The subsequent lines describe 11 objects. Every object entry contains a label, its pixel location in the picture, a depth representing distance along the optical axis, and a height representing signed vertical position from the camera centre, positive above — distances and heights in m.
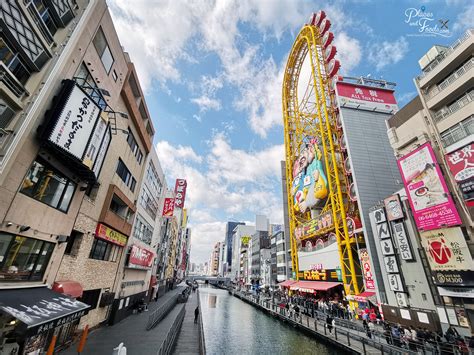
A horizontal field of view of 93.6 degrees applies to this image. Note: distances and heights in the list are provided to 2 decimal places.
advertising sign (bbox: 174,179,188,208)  45.84 +16.35
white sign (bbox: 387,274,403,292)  22.53 +0.25
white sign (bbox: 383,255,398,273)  23.31 +2.01
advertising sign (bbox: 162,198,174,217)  38.92 +10.93
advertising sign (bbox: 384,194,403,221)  23.37 +7.57
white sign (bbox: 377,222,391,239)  24.60 +5.53
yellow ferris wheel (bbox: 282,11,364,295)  35.50 +22.31
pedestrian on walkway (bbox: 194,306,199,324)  26.17 -4.06
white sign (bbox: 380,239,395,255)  23.88 +3.78
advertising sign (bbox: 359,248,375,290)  28.27 +1.77
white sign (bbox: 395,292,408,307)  22.00 -1.26
